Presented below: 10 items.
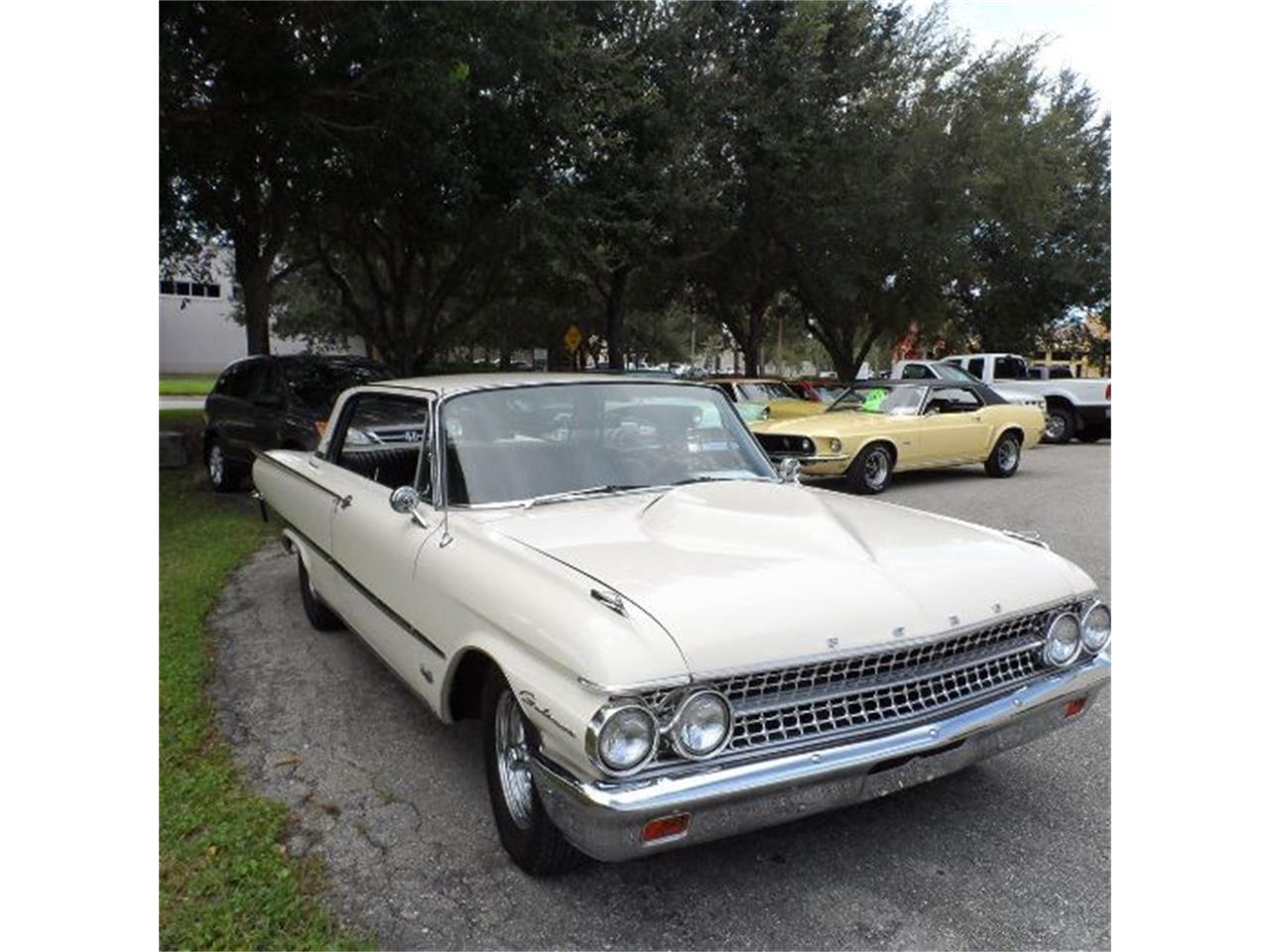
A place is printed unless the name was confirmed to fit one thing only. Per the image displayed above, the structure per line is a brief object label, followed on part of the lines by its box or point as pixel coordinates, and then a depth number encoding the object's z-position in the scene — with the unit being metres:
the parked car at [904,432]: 10.72
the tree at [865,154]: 18.27
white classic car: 2.42
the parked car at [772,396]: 13.91
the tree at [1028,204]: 21.53
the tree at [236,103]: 8.86
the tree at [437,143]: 9.52
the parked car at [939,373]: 18.00
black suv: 9.02
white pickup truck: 18.75
